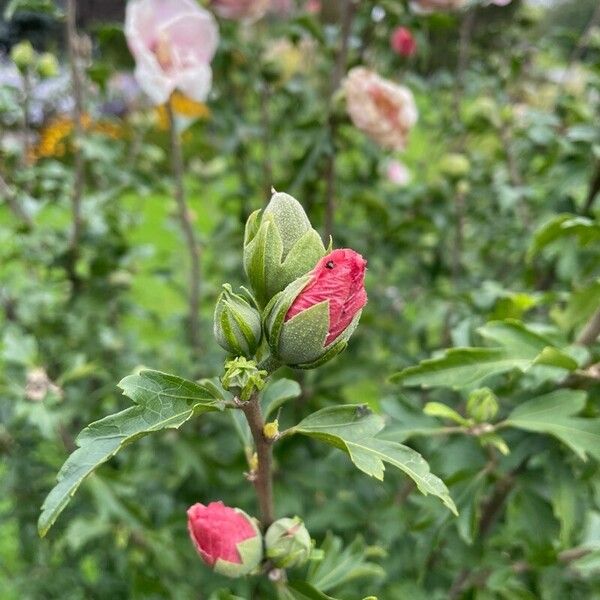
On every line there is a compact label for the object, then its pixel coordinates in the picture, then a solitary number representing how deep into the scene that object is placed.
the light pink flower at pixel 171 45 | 0.35
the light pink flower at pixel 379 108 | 0.37
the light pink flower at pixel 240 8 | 0.42
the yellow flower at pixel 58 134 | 0.47
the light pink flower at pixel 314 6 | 0.64
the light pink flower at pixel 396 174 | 0.73
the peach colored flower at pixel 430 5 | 0.38
